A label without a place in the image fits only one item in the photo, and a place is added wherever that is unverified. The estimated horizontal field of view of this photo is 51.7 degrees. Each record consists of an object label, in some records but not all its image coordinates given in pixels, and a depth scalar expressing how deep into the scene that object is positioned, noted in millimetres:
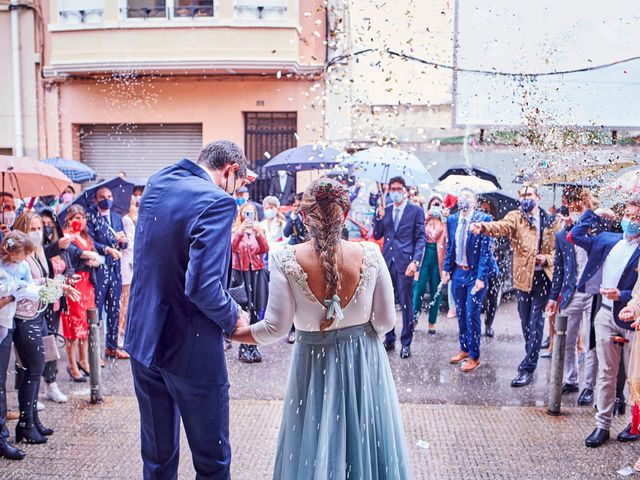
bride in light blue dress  3311
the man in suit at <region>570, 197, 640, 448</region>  5160
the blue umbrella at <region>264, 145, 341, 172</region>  10633
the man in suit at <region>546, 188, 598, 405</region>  6371
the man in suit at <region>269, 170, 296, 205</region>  13785
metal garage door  15953
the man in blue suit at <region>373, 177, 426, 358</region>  8023
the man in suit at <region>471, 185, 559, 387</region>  7016
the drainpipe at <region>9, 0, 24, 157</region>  15625
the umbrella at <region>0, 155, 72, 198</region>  7645
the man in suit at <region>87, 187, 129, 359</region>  7520
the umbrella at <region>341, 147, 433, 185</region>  9969
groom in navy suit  3188
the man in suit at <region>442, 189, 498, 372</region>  7488
